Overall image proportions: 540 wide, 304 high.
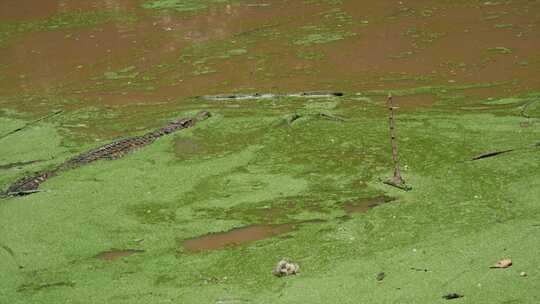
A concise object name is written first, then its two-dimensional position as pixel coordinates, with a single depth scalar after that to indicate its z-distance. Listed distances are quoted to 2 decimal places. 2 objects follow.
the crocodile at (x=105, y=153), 14.77
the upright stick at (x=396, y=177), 12.64
